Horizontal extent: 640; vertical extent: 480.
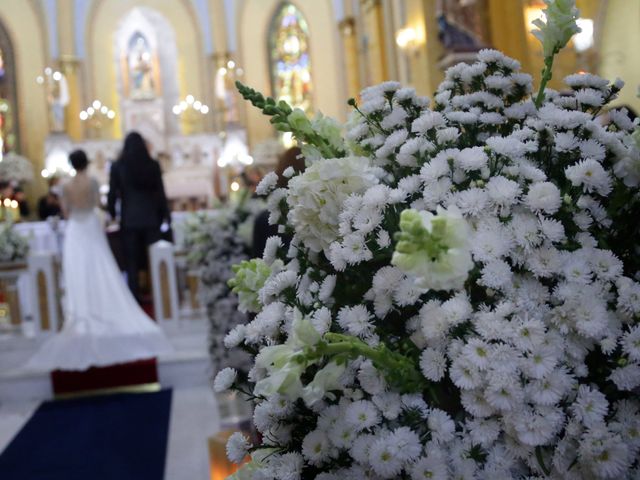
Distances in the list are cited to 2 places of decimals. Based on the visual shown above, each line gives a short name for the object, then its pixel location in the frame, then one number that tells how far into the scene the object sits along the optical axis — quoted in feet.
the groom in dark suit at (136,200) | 25.54
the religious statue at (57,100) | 57.52
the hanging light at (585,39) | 23.24
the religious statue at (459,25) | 30.01
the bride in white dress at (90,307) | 22.59
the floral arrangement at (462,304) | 3.01
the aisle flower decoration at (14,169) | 57.21
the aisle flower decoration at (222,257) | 17.33
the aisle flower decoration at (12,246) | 26.94
